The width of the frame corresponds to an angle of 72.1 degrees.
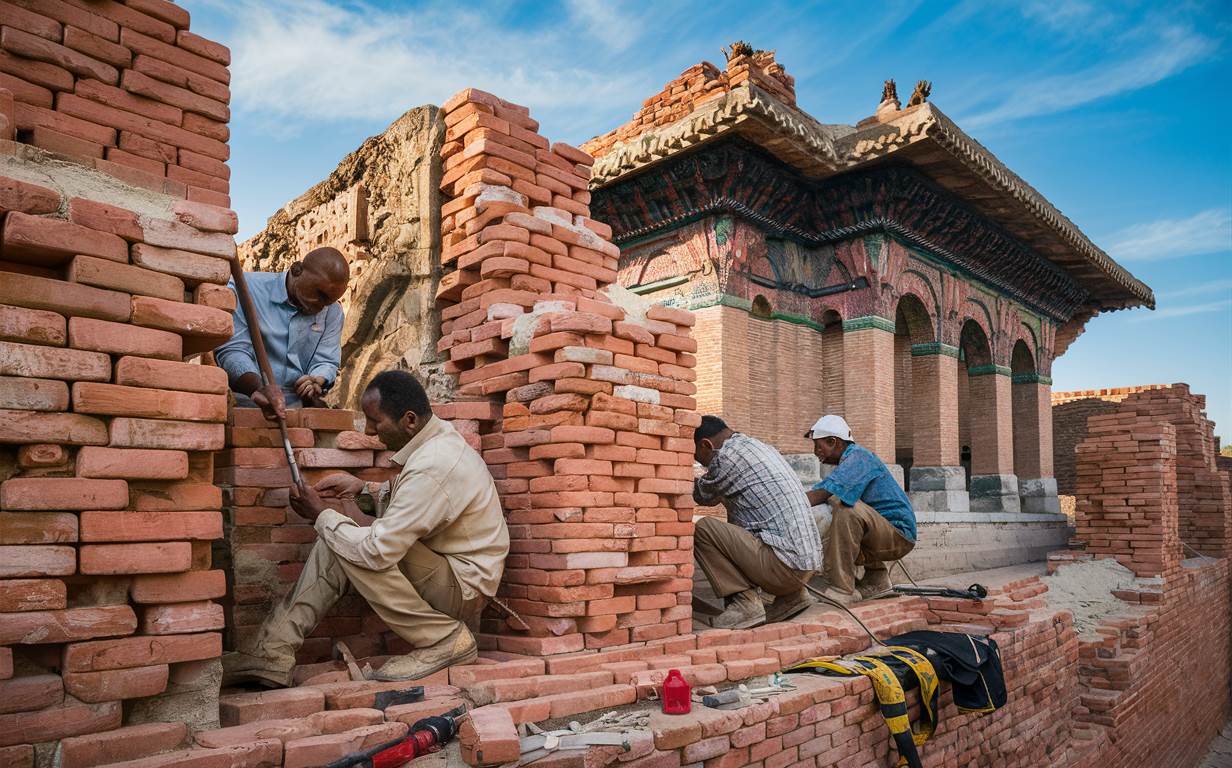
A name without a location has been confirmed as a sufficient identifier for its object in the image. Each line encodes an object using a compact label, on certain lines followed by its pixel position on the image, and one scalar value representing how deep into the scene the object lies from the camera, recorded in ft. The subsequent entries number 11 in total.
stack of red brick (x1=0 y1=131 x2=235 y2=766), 7.18
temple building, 31.19
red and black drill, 7.93
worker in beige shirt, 9.66
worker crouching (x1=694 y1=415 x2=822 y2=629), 15.06
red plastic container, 10.55
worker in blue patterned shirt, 18.42
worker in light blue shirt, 13.11
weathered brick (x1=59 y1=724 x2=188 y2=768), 7.07
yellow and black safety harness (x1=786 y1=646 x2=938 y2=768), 13.33
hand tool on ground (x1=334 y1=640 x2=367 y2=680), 9.94
